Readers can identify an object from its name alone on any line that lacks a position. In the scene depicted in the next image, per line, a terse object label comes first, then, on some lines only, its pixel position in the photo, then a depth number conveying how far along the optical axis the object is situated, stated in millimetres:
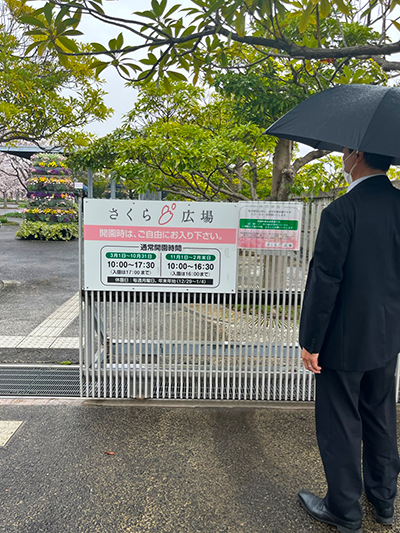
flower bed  19312
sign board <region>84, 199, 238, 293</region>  3531
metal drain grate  3949
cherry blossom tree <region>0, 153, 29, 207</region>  35838
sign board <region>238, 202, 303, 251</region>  3566
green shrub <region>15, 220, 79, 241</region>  18766
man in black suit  2129
